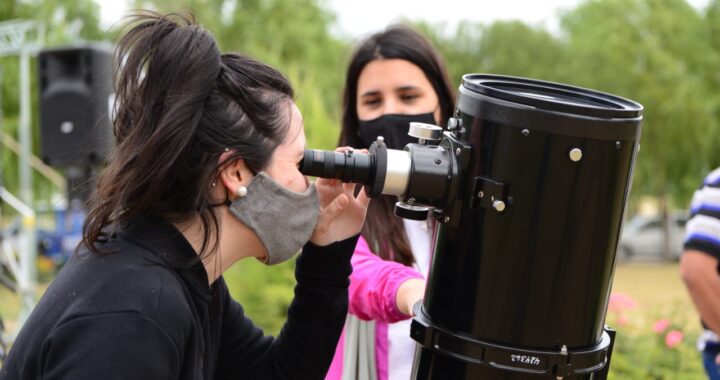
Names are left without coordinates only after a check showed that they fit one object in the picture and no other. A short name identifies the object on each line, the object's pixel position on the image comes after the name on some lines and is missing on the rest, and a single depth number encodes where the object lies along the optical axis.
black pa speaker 5.92
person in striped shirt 2.53
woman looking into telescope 1.15
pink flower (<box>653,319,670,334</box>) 4.48
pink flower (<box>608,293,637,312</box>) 4.62
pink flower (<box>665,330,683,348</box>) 4.21
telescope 1.21
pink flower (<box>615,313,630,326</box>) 4.75
